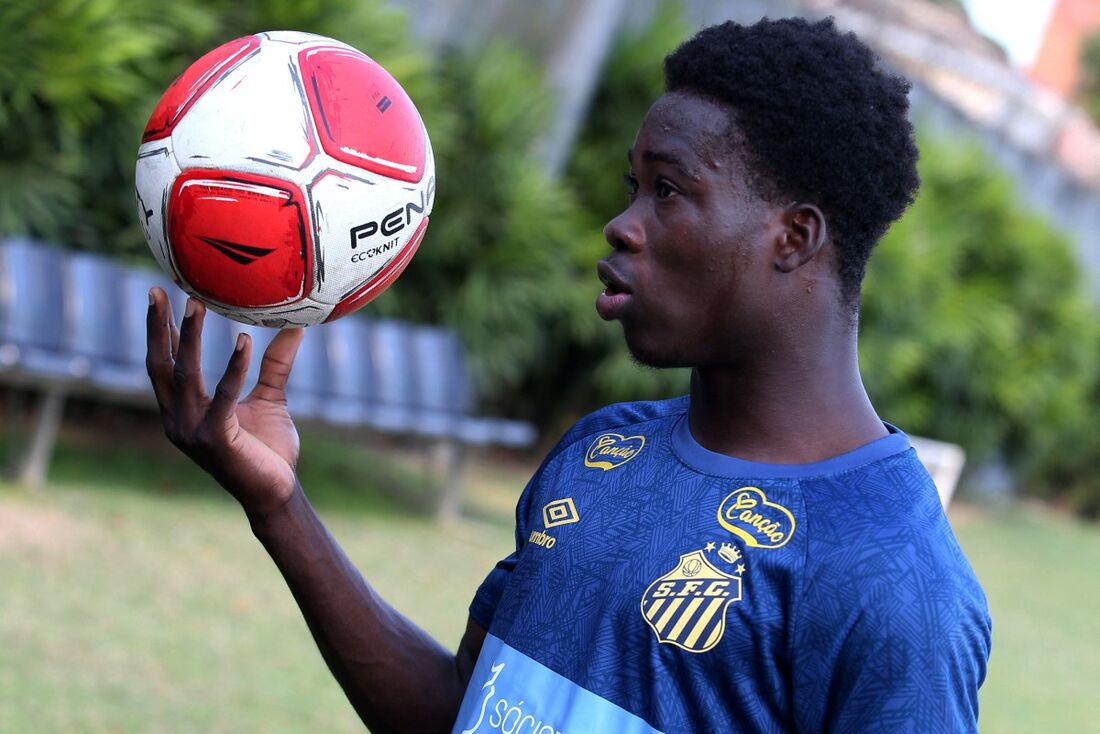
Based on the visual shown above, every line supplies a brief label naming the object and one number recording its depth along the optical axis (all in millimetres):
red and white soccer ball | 2076
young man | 1558
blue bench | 6988
